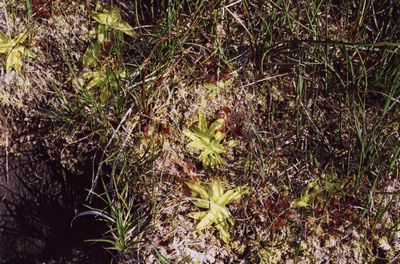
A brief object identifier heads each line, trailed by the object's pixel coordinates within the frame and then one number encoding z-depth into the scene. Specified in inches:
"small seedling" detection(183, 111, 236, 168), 80.0
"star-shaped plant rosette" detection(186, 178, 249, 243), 76.7
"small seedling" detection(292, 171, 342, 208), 78.5
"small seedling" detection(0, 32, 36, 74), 83.7
